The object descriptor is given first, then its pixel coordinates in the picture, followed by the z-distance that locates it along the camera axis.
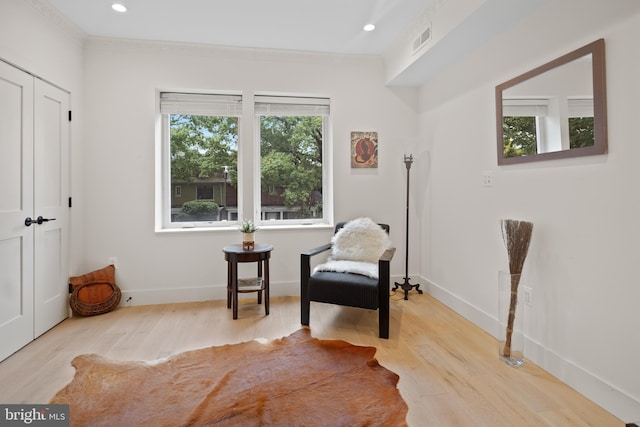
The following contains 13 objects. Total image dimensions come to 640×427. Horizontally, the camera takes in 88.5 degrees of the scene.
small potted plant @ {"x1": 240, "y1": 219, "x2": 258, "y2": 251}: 3.06
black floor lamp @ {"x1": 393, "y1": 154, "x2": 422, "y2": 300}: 3.49
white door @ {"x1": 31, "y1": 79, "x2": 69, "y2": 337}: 2.59
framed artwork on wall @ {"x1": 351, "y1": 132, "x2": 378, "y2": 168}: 3.68
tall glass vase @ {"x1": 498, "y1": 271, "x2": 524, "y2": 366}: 2.16
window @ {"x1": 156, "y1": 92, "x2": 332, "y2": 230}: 3.54
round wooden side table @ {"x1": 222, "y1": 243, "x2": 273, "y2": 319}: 2.94
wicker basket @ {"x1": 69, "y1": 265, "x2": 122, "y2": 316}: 2.98
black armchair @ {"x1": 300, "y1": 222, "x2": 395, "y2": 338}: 2.54
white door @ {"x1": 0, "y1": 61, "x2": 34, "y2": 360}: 2.25
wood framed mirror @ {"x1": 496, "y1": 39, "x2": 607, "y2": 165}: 1.75
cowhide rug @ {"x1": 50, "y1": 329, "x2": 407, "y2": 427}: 1.63
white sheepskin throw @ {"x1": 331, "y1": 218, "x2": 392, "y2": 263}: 3.08
